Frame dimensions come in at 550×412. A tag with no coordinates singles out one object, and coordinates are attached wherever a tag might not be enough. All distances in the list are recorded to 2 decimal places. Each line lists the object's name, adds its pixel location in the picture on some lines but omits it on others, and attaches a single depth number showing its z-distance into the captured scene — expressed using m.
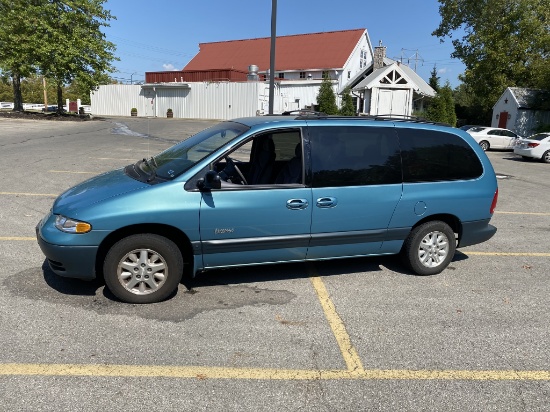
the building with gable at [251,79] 40.47
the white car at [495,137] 23.92
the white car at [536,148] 19.42
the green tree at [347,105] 29.17
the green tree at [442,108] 26.75
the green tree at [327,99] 28.82
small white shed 30.17
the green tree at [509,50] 31.58
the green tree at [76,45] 30.19
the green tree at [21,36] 29.39
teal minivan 3.83
